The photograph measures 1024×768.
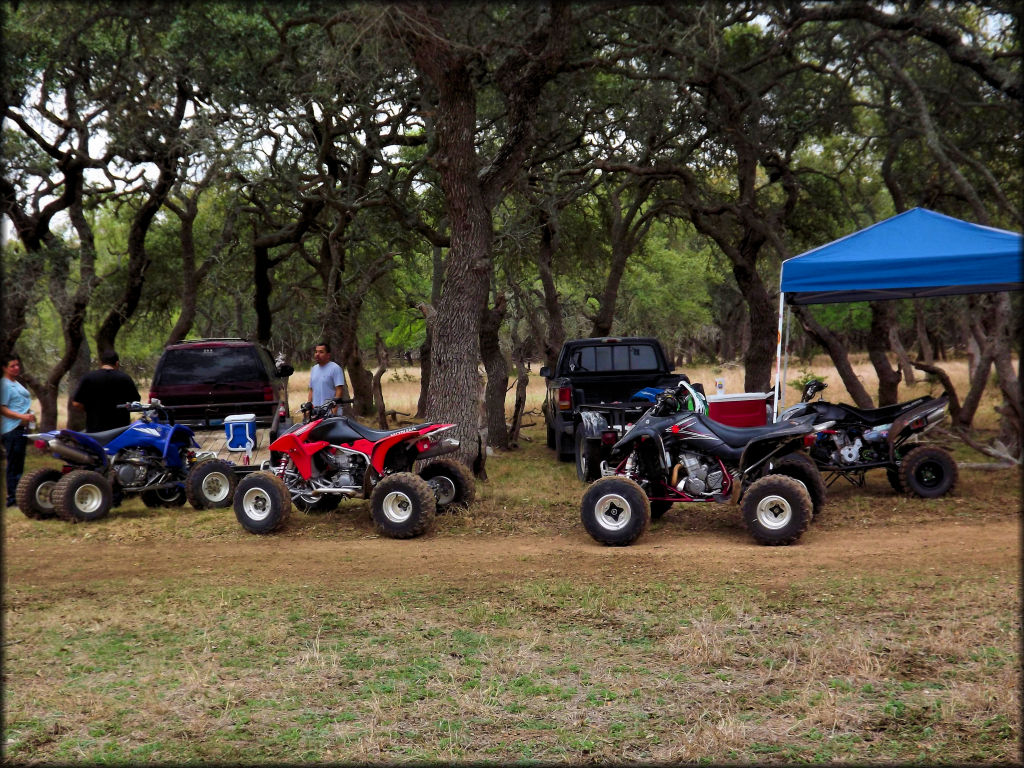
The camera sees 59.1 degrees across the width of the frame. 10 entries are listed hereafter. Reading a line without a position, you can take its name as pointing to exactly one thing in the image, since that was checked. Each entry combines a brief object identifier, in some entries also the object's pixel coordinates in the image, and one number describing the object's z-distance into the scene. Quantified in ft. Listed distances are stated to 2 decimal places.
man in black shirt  35.78
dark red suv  38.96
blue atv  31.86
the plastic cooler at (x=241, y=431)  35.09
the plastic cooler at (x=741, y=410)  37.47
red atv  28.60
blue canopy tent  30.94
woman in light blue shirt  35.76
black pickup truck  46.34
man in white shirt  37.09
